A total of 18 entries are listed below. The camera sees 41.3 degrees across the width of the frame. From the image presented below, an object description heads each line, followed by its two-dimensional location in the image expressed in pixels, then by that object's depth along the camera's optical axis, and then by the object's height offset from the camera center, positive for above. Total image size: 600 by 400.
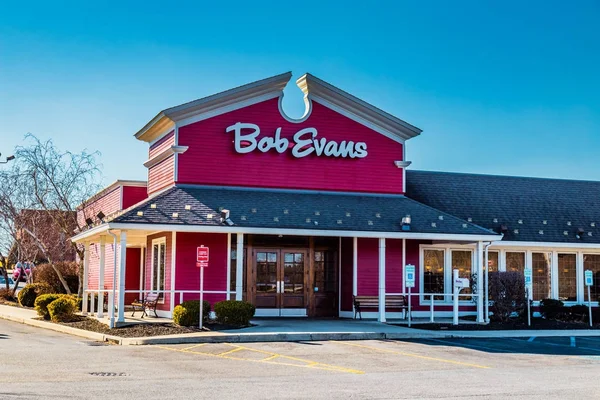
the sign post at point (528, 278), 24.85 -0.22
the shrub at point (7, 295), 38.63 -1.32
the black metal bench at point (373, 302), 24.92 -1.00
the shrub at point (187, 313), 20.88 -1.16
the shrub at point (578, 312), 28.25 -1.45
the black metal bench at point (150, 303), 24.09 -1.03
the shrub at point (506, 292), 25.25 -0.68
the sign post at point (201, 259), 20.59 +0.26
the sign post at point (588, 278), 25.44 -0.22
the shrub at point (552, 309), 27.92 -1.33
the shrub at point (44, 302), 25.46 -1.10
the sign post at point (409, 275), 22.91 -0.14
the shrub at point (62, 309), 24.22 -1.24
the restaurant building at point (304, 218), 23.80 +1.59
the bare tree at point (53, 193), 33.56 +3.28
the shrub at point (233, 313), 21.16 -1.16
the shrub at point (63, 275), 35.41 -0.34
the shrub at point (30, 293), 33.19 -1.04
